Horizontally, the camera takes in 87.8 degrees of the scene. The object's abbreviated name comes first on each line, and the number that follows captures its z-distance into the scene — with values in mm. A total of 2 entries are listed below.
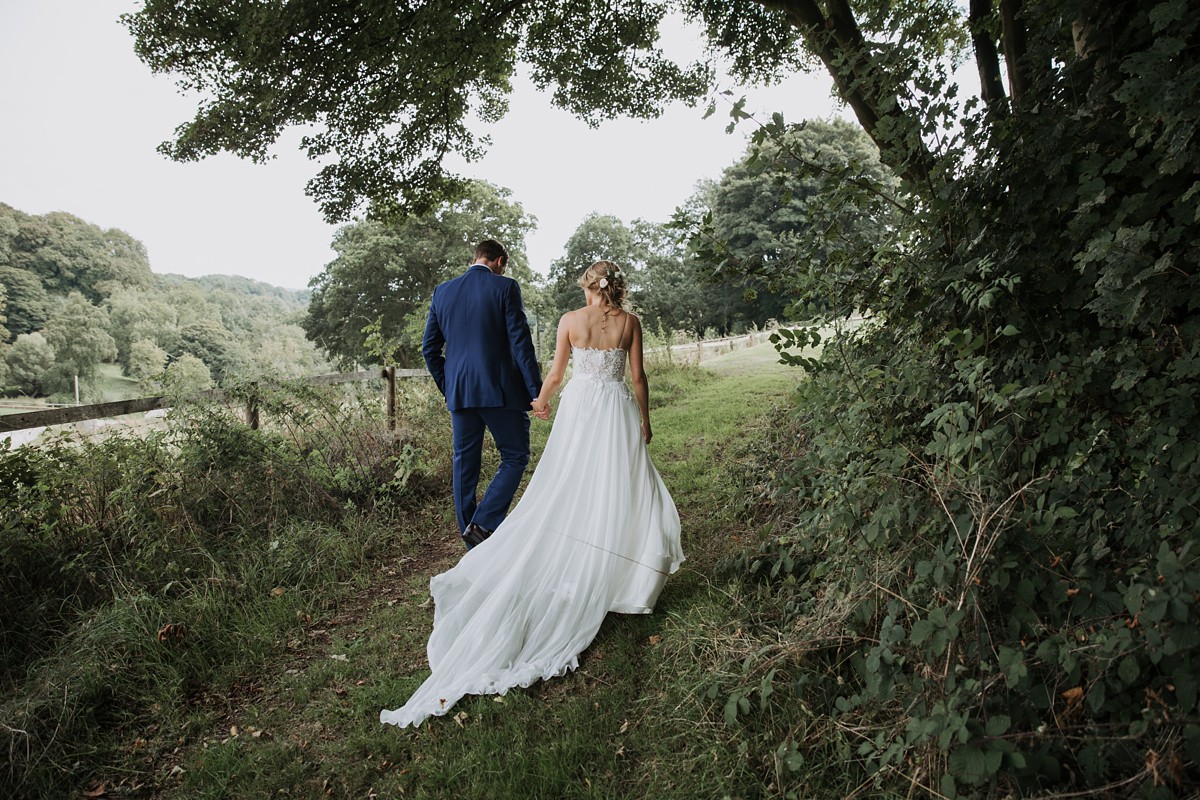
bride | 3252
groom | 4734
